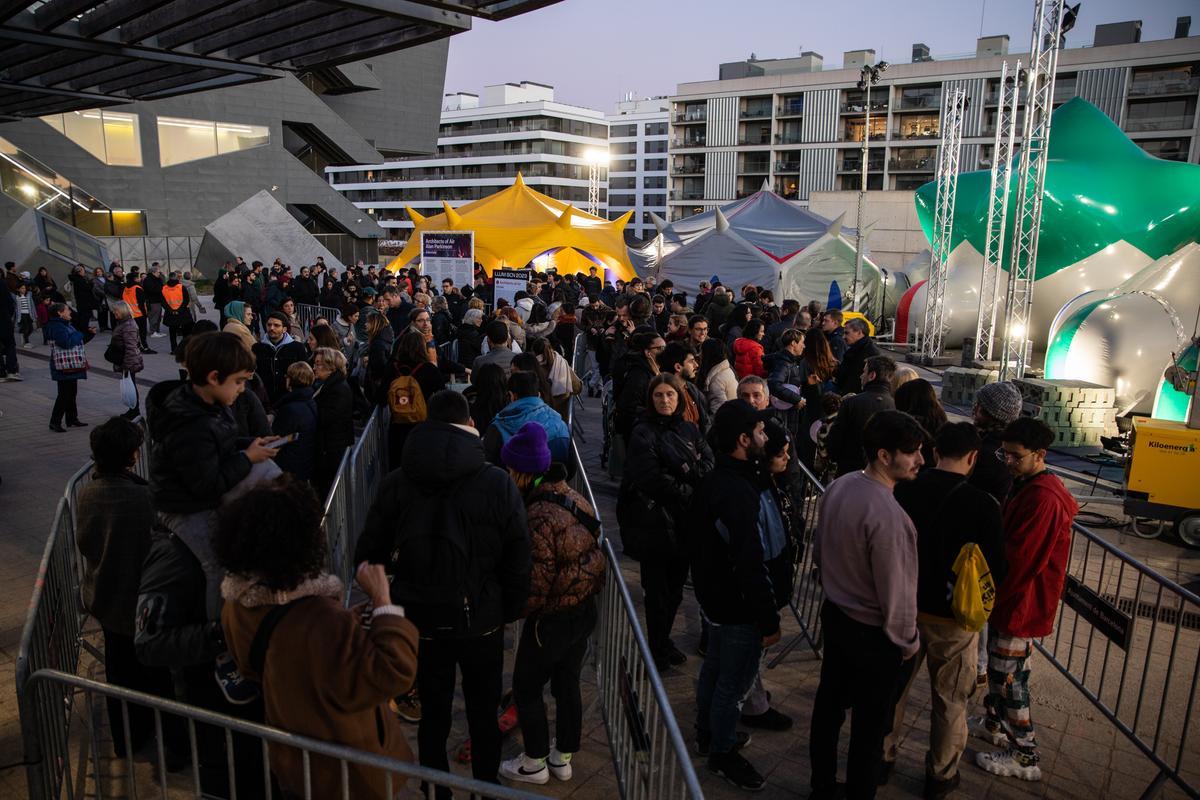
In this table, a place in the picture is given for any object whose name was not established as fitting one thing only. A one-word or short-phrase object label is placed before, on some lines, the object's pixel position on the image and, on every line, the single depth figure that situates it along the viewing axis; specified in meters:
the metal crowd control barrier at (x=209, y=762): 2.32
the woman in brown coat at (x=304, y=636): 2.32
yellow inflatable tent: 24.31
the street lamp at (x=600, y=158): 93.89
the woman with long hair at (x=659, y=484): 4.66
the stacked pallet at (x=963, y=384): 14.57
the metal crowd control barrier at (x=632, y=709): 2.81
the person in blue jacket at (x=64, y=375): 10.10
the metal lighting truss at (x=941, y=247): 19.31
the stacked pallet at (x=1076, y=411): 11.62
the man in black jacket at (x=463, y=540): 3.31
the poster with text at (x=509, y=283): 16.20
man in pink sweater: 3.39
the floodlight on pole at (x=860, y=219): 22.41
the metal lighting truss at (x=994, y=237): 14.84
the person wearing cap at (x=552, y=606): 3.72
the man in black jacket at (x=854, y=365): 7.79
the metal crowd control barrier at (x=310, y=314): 17.17
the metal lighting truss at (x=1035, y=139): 12.95
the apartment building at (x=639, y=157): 99.88
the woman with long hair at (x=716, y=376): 7.17
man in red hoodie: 4.01
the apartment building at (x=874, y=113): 51.97
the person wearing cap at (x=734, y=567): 3.71
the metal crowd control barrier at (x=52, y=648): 3.04
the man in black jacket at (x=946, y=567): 3.66
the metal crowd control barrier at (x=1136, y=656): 3.94
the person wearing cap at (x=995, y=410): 4.58
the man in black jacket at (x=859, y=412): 5.98
